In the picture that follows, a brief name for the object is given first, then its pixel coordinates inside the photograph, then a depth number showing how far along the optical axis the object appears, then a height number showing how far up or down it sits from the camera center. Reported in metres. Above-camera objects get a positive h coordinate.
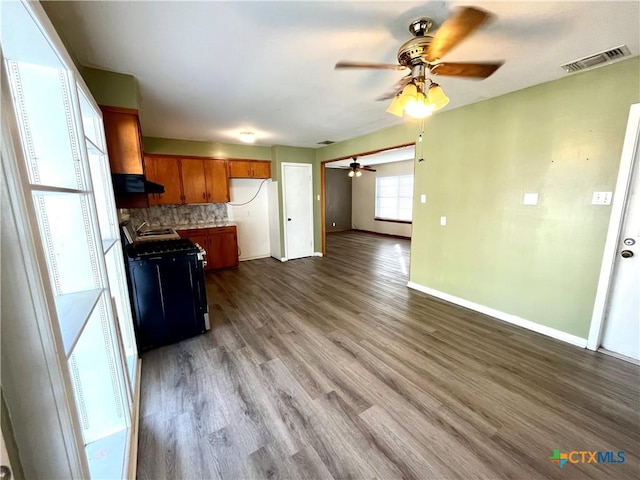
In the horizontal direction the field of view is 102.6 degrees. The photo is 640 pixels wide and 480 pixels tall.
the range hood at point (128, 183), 2.23 +0.13
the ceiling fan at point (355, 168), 6.91 +0.69
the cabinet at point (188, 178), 4.49 +0.33
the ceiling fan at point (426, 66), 1.47 +0.83
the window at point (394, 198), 7.90 -0.16
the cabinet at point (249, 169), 5.16 +0.55
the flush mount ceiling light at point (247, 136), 4.05 +0.95
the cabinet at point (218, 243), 4.81 -0.91
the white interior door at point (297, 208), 5.54 -0.30
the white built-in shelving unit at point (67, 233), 0.75 -0.15
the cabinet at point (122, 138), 2.18 +0.51
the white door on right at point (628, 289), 2.13 -0.85
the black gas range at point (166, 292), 2.40 -0.92
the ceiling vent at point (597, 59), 1.89 +1.00
